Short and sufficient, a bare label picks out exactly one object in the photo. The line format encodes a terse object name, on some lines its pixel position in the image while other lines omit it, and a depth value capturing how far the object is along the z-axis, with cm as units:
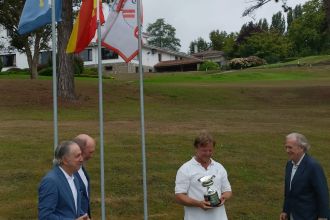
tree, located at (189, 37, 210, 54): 12938
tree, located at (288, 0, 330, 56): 8806
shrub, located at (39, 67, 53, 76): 4903
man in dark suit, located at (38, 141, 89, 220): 498
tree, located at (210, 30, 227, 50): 10331
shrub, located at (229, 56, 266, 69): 6974
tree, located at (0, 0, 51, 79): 3803
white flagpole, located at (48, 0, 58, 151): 783
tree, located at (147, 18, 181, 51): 13500
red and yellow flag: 853
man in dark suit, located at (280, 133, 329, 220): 652
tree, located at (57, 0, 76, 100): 2336
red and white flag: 921
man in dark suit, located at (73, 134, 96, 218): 598
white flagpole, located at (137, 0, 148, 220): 850
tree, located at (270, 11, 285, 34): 14758
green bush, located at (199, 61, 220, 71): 7256
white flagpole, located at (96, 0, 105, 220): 799
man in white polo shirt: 616
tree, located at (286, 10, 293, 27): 13580
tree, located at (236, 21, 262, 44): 8475
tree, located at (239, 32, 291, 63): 8038
